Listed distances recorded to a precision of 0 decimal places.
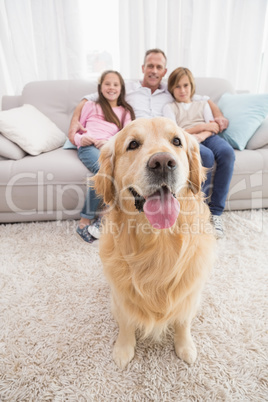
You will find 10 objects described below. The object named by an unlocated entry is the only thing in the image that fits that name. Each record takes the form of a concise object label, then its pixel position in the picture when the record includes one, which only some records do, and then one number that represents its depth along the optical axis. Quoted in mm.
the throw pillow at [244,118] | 1989
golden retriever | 904
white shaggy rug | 894
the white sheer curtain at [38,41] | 2809
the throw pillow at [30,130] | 1898
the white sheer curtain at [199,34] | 2881
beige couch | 1806
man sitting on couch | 2246
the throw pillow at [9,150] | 1830
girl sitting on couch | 1858
